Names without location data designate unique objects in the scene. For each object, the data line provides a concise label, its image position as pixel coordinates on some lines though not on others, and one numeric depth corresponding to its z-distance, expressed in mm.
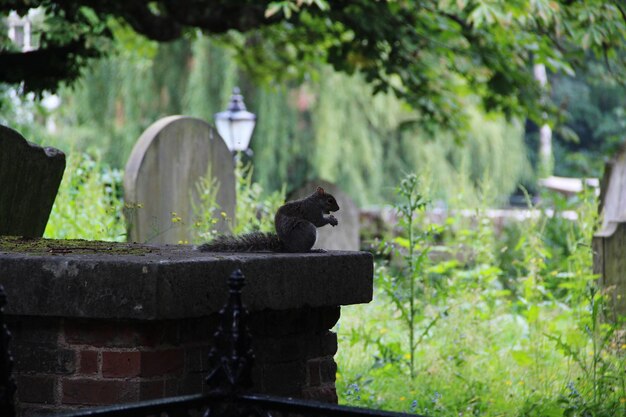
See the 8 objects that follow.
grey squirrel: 6949
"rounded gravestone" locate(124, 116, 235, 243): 14547
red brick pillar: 5664
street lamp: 23078
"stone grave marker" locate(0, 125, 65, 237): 9258
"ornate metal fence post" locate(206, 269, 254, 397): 5027
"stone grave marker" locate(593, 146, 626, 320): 13609
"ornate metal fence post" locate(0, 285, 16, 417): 4437
